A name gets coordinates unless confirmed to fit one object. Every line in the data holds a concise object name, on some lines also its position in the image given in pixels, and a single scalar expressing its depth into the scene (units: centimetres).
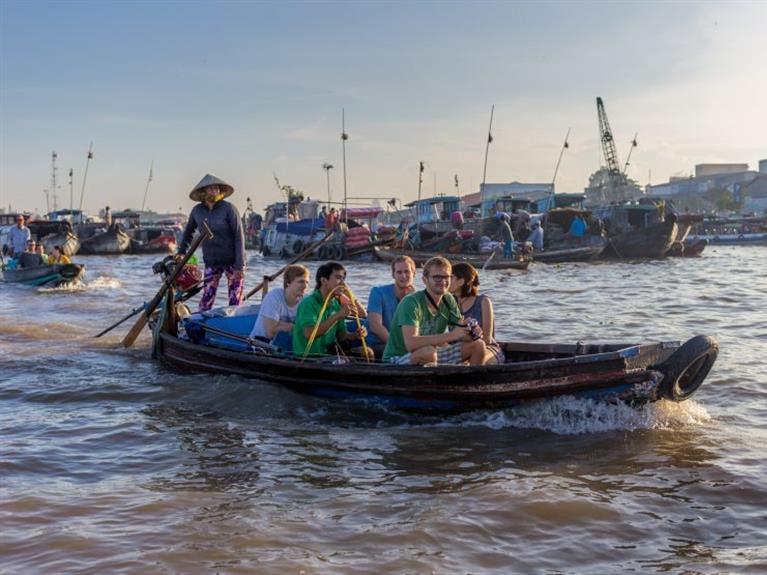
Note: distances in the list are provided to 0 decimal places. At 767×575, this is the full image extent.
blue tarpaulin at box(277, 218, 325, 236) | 3769
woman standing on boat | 983
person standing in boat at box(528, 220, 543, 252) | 3300
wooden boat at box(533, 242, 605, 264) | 3216
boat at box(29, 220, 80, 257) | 3669
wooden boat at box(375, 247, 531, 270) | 2708
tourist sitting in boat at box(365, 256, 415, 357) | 728
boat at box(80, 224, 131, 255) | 4400
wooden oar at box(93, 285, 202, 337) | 1023
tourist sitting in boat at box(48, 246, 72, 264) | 2097
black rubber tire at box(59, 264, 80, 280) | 2036
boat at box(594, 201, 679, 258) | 3356
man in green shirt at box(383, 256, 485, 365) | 625
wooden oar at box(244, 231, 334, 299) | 1030
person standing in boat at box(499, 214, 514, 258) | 2953
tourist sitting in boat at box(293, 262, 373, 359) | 711
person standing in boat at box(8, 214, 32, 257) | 2126
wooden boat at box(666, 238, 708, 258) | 3588
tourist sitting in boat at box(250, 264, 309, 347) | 787
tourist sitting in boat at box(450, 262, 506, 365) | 677
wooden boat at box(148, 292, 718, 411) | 621
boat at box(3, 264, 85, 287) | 2041
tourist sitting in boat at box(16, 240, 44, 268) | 2141
